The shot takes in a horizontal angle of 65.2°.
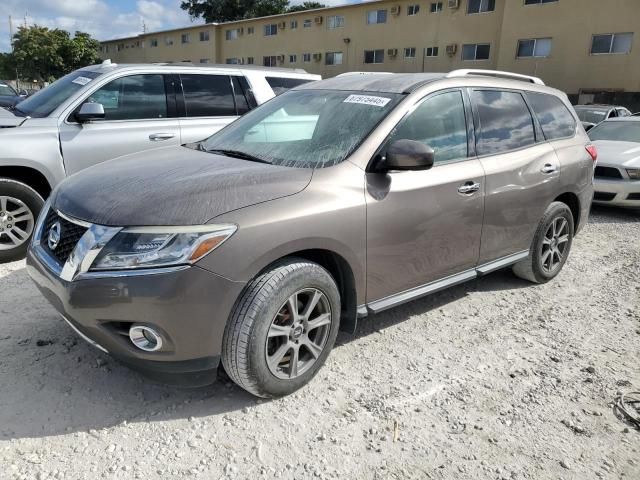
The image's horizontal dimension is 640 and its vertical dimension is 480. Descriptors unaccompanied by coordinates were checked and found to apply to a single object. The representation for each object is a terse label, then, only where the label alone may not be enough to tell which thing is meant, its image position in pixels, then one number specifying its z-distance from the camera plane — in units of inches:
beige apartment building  909.2
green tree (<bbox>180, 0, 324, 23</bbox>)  2052.2
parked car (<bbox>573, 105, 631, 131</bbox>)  521.7
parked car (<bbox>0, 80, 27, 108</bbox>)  549.5
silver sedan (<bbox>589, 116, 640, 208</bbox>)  297.0
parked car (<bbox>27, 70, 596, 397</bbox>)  91.2
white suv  178.7
